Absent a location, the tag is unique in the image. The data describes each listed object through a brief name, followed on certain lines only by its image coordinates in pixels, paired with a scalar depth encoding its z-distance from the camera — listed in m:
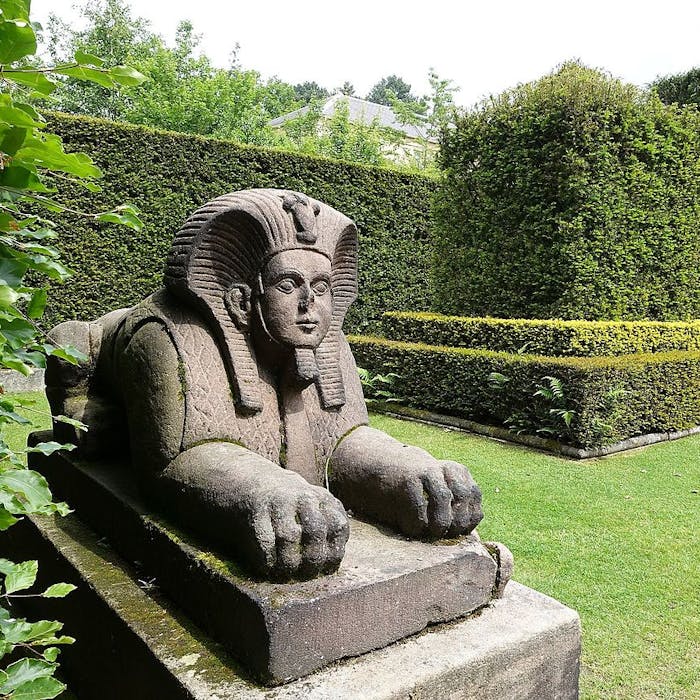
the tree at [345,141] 20.30
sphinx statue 2.20
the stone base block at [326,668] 1.76
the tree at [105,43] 22.56
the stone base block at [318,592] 1.75
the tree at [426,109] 21.30
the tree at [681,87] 20.98
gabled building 22.06
